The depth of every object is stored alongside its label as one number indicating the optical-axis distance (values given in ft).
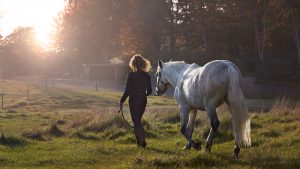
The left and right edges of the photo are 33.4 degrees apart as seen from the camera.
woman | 41.32
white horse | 33.19
